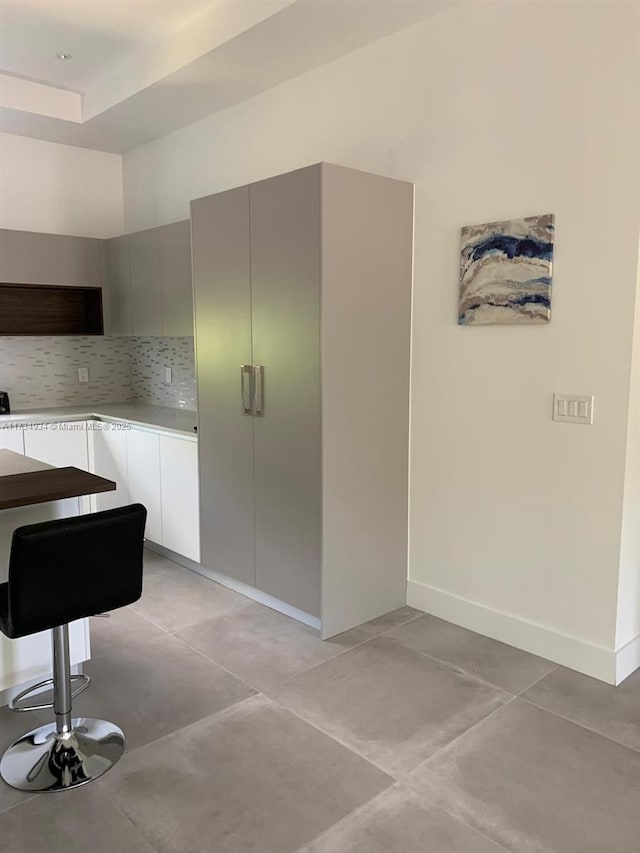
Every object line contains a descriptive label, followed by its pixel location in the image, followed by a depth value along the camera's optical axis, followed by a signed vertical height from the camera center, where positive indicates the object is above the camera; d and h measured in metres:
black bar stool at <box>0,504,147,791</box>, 1.88 -0.77
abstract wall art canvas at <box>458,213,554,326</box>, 2.71 +0.30
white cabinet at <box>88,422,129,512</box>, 4.44 -0.80
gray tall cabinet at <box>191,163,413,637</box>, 2.92 -0.17
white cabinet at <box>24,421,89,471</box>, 4.30 -0.68
